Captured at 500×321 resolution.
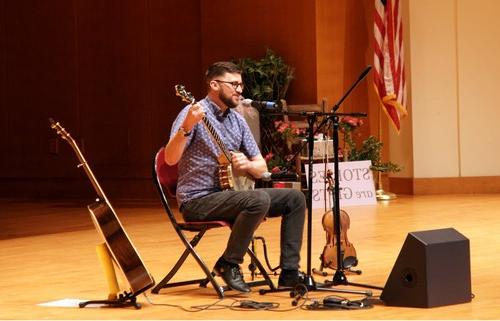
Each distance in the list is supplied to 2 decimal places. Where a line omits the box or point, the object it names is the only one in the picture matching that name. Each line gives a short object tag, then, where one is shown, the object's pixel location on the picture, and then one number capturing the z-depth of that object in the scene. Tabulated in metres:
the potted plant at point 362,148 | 19.20
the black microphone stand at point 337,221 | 8.69
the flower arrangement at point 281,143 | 18.66
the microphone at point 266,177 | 8.78
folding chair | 8.80
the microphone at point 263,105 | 8.33
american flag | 20.21
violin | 9.96
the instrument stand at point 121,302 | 8.46
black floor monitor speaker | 7.85
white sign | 17.79
